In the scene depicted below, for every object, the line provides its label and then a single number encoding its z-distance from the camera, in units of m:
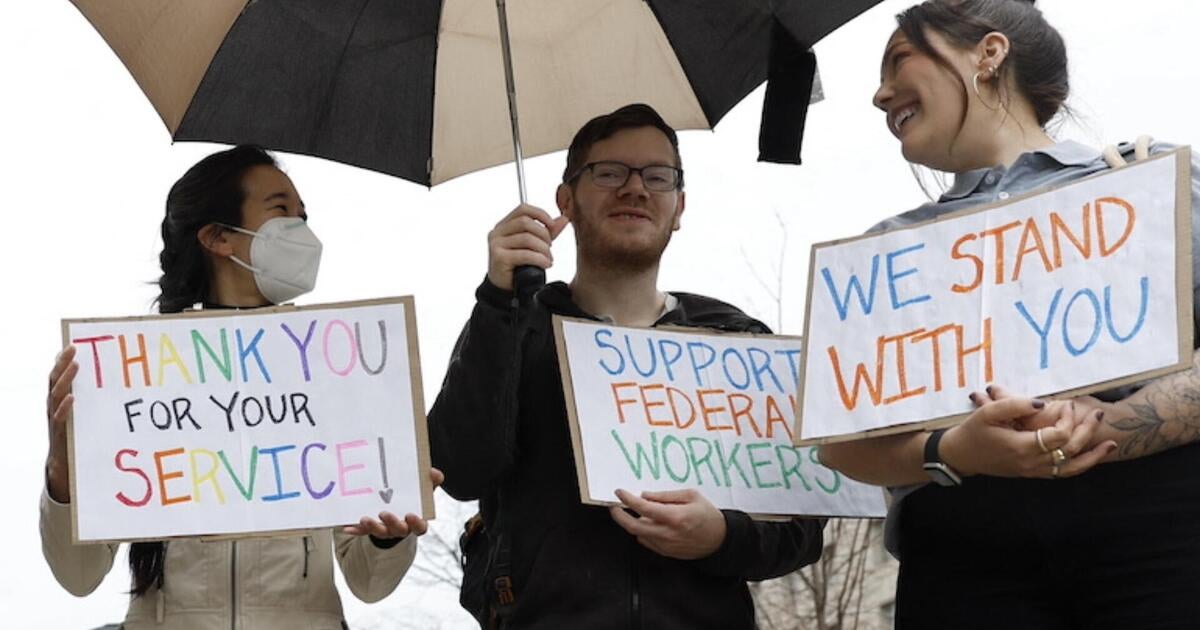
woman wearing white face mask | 3.82
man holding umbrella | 3.62
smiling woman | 2.86
